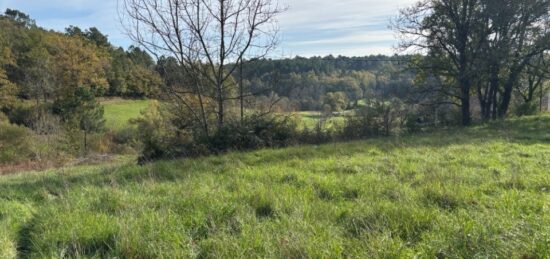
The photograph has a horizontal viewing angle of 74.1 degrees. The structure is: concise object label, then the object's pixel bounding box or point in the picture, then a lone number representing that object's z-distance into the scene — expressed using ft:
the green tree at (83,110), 131.23
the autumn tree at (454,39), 60.95
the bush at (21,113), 135.13
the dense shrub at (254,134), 40.45
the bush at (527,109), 73.87
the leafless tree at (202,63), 41.24
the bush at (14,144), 87.81
